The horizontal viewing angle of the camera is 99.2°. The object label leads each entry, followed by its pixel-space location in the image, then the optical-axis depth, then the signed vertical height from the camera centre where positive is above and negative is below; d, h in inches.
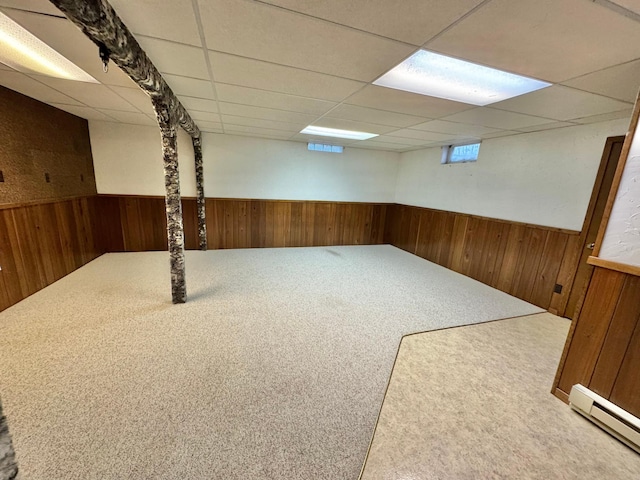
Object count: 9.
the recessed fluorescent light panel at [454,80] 71.6 +32.4
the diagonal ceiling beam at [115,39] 46.9 +26.7
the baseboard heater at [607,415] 61.0 -50.0
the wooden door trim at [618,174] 60.4 +6.0
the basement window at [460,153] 167.8 +25.1
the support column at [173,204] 98.2 -10.6
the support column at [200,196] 177.3 -11.8
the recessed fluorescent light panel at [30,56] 64.8 +31.7
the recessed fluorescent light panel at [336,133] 159.9 +31.8
